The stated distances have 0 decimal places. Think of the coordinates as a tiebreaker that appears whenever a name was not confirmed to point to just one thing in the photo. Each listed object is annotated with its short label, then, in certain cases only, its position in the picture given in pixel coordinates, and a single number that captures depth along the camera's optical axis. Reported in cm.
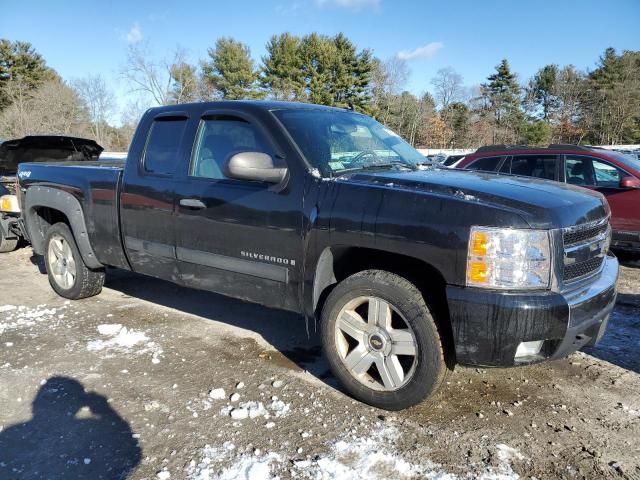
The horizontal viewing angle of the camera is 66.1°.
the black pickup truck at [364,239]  260
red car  675
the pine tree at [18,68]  4753
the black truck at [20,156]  741
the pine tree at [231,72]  5222
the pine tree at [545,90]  6025
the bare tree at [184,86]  4656
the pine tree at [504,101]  5714
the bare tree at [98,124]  4641
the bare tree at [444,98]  6366
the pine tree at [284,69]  5172
